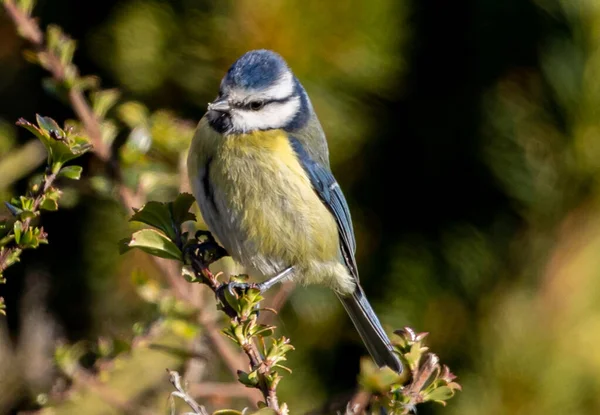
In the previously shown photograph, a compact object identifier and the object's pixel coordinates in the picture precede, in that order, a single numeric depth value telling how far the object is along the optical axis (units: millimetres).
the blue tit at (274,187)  2736
